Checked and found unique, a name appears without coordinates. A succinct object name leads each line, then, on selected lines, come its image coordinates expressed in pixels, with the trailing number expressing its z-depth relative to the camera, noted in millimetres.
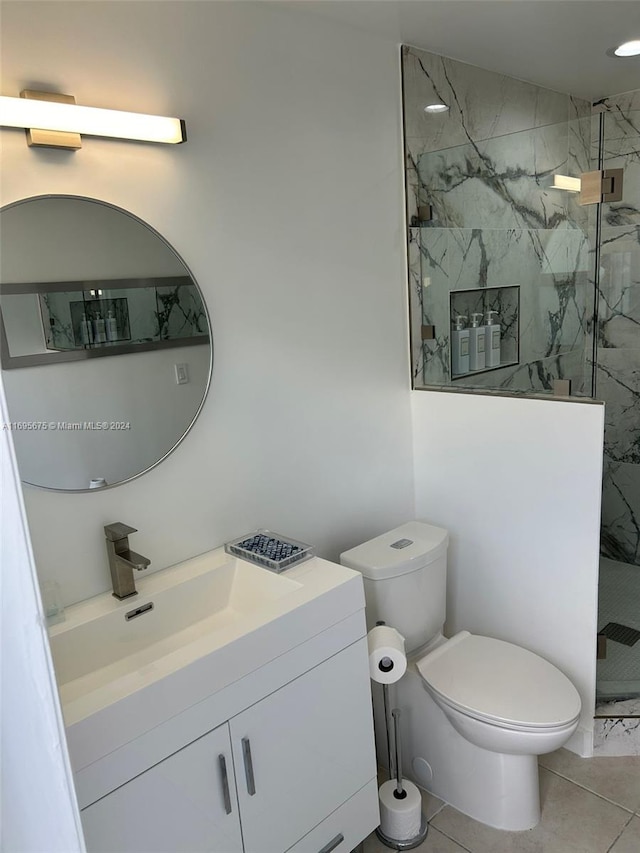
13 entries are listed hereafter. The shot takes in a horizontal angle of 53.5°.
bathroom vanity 1265
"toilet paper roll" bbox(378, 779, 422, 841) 1938
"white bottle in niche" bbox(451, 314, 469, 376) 2414
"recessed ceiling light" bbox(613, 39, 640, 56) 2332
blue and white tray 1761
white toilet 1858
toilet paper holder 1937
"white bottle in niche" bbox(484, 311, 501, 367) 2377
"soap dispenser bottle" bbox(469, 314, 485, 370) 2393
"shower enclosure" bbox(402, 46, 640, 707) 2322
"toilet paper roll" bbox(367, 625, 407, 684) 1820
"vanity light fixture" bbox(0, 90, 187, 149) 1357
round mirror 1463
